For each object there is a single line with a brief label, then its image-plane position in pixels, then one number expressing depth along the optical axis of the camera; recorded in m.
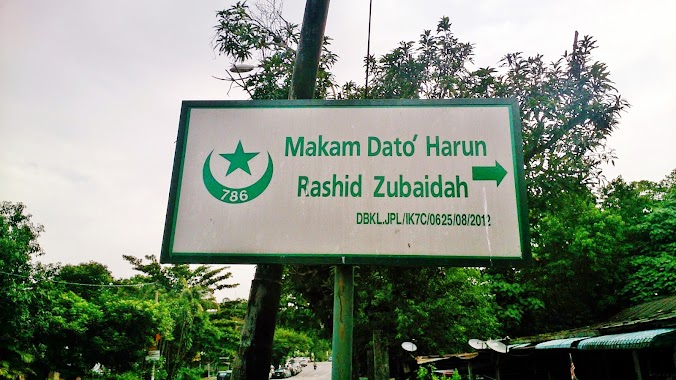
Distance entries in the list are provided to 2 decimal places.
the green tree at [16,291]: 13.00
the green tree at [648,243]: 15.81
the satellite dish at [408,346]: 11.64
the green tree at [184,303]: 24.64
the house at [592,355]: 7.26
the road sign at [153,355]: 19.74
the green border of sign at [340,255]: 2.04
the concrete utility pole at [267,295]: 2.78
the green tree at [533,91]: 7.53
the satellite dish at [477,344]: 10.14
